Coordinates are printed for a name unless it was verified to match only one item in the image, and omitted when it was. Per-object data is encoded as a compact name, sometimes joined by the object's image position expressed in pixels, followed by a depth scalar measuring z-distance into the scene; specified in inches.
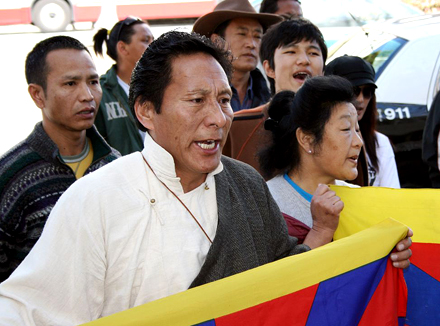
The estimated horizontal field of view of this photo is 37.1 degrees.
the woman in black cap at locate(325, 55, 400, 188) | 150.5
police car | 217.5
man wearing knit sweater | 115.6
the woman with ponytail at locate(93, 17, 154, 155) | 176.2
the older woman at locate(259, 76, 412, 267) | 120.2
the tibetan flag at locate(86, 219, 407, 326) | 78.2
